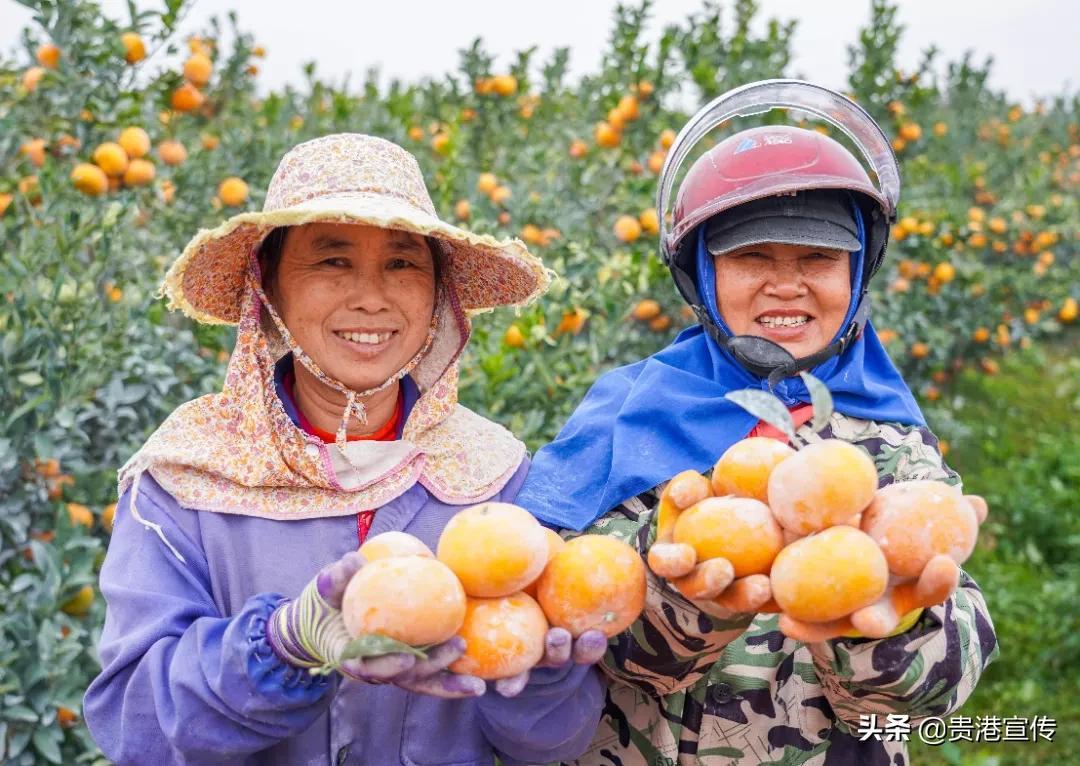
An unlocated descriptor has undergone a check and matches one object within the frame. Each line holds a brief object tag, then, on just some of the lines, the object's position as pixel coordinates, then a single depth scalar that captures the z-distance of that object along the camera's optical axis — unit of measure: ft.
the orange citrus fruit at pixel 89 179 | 11.42
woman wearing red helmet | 5.59
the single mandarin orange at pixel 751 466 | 4.49
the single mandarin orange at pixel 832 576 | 3.99
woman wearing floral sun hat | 5.00
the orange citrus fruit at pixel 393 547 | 4.46
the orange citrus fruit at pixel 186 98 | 13.33
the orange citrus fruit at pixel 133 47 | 12.00
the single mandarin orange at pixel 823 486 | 4.09
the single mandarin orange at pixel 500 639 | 4.30
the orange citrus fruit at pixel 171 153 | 13.29
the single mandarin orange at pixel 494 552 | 4.35
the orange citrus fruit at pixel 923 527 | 4.08
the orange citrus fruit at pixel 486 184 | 13.52
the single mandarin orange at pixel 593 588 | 4.51
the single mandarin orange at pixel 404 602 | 4.04
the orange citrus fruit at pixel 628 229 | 12.90
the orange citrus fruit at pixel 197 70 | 13.56
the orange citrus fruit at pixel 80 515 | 8.91
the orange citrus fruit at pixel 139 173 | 11.65
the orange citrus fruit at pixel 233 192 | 12.57
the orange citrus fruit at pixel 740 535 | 4.23
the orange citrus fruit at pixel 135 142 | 11.72
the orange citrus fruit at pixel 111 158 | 11.56
